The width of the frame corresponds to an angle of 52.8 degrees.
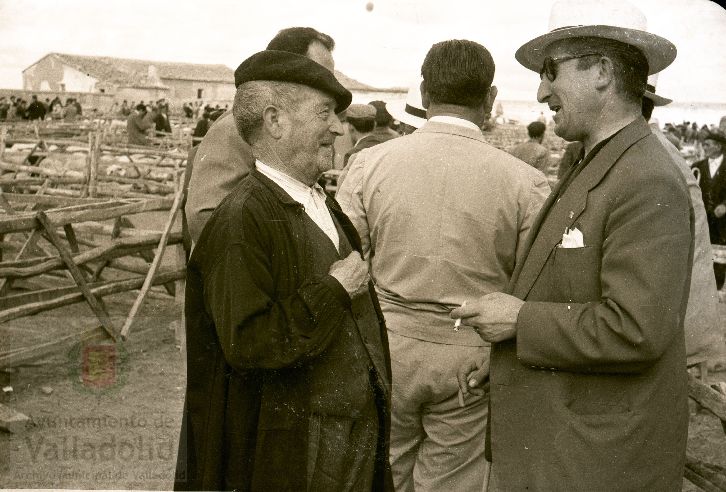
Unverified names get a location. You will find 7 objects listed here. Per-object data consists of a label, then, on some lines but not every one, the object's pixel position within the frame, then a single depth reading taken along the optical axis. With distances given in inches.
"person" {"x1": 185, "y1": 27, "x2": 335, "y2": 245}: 122.2
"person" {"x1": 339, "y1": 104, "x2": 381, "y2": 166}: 303.6
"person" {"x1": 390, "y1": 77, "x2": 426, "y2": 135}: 158.1
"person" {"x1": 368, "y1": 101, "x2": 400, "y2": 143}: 256.1
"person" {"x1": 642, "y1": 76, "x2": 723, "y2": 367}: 104.5
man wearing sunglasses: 67.4
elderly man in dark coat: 73.3
